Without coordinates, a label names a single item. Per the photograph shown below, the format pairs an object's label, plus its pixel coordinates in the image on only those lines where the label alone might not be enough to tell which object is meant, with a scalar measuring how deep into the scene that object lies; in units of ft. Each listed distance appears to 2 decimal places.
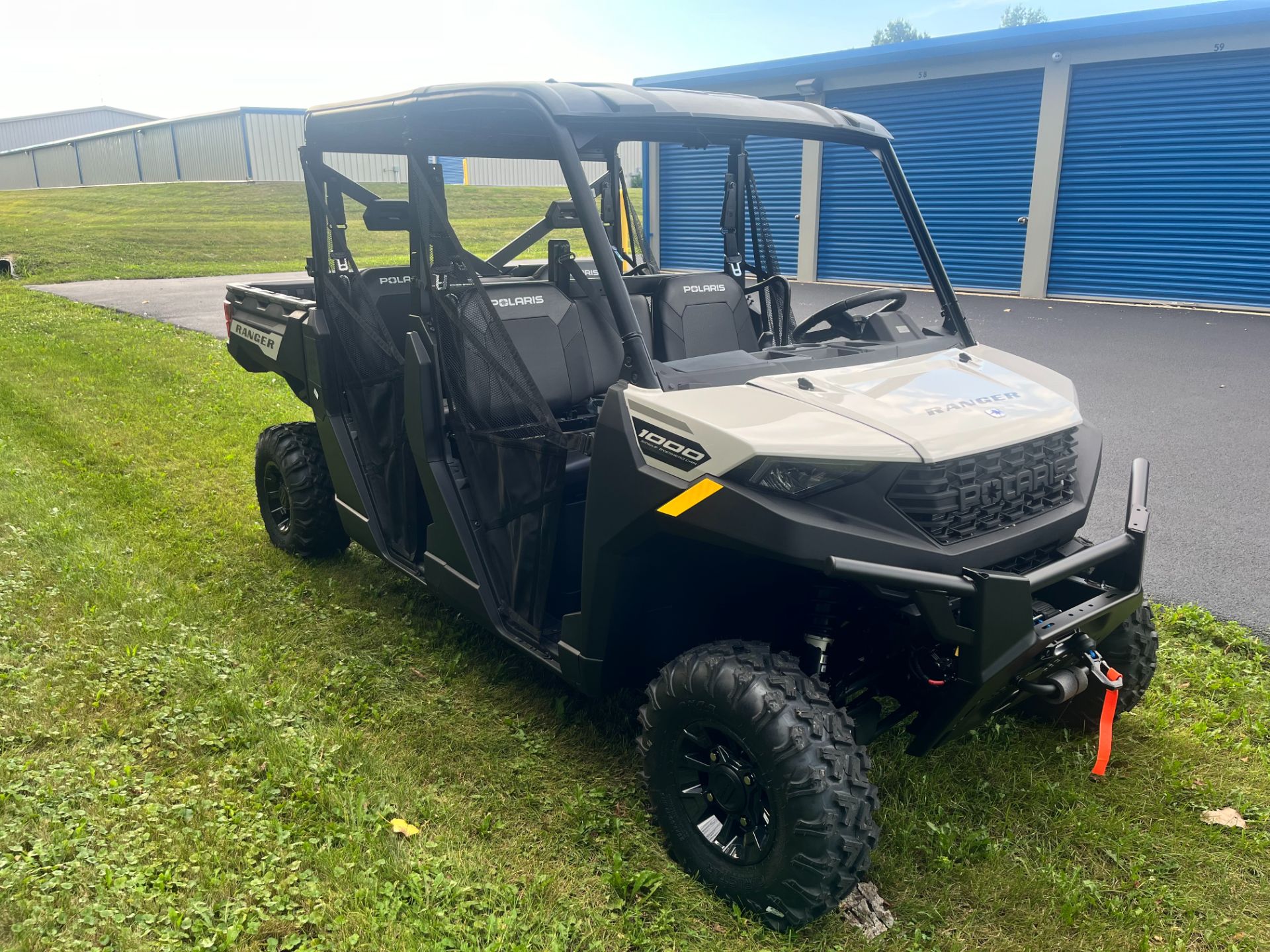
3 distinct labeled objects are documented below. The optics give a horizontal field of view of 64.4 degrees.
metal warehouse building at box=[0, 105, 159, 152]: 267.80
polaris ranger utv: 7.60
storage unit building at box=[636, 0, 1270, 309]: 40.29
